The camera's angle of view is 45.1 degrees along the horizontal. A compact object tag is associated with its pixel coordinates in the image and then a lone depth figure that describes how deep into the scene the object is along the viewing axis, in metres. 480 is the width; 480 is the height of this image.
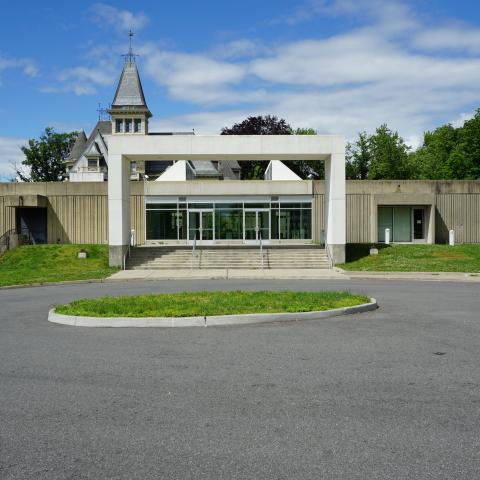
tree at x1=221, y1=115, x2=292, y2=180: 70.44
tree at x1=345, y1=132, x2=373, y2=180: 77.00
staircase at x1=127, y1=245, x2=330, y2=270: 30.02
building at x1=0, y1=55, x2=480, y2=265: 39.06
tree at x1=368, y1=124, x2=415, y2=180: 72.81
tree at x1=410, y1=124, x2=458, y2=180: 73.19
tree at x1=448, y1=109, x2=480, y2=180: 65.88
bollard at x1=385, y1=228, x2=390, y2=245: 36.88
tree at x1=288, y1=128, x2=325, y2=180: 79.44
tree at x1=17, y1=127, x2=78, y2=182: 95.44
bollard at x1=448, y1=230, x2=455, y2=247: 36.16
